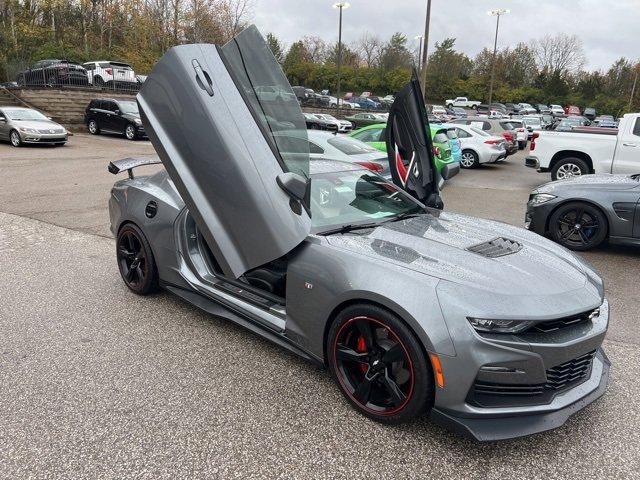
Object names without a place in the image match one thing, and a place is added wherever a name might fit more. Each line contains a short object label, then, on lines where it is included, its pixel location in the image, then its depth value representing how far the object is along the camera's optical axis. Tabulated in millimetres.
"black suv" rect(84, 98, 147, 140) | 19969
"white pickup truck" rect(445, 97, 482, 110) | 59266
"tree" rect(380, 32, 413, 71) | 71000
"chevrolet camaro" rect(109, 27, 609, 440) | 2252
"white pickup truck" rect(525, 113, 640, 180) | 9977
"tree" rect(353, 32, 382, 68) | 81438
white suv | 27281
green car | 10343
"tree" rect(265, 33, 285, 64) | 56219
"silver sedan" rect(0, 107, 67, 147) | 16156
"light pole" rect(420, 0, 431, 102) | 22750
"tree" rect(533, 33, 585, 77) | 75688
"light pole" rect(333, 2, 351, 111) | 33812
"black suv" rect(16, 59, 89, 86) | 25078
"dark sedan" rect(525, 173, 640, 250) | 5672
